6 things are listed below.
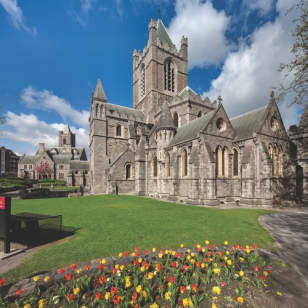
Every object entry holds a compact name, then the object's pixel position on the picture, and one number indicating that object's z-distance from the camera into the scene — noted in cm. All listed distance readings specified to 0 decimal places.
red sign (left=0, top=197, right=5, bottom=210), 492
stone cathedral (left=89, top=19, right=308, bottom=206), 1585
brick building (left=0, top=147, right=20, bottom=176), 7200
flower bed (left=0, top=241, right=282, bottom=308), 268
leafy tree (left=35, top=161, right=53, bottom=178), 5241
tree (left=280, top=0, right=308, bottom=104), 762
